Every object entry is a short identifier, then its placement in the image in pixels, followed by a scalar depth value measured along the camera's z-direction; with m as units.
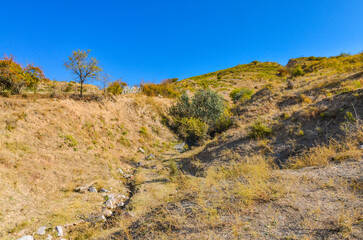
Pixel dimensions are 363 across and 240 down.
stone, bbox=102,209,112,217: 5.95
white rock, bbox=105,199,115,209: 6.36
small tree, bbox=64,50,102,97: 13.04
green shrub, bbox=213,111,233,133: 13.99
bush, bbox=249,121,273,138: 9.70
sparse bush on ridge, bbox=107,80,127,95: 17.00
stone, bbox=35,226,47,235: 4.85
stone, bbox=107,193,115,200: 6.97
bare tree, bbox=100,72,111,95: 15.74
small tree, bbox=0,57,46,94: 10.77
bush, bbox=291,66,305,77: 24.64
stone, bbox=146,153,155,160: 12.44
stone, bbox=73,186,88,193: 7.16
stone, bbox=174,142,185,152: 14.42
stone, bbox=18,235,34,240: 4.52
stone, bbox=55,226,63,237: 4.94
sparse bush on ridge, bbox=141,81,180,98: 22.05
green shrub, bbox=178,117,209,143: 13.38
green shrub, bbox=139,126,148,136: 15.36
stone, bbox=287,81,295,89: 16.56
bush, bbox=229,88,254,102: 25.71
